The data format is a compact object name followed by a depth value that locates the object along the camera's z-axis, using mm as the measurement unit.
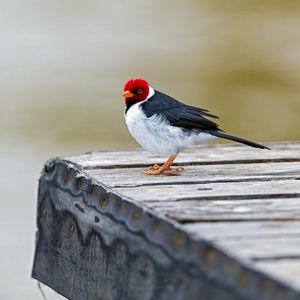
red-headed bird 11703
